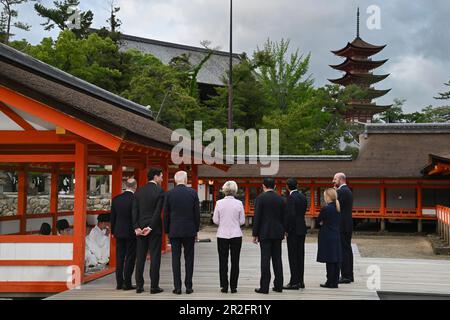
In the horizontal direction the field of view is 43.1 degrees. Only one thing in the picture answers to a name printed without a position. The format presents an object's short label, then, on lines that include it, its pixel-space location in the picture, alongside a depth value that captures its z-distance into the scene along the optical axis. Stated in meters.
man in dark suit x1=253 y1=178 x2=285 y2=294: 8.09
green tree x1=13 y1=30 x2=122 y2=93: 27.11
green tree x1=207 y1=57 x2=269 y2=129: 38.19
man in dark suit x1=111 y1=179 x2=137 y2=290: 8.45
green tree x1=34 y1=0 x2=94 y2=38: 35.81
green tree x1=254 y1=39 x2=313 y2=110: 41.25
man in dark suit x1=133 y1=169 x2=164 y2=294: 8.14
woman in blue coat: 8.73
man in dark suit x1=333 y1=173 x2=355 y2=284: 9.21
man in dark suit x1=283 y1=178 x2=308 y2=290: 8.61
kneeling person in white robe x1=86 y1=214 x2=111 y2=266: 10.15
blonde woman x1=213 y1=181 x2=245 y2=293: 8.07
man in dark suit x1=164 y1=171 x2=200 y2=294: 7.97
